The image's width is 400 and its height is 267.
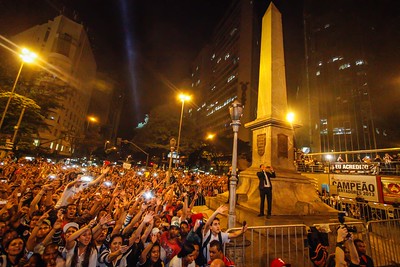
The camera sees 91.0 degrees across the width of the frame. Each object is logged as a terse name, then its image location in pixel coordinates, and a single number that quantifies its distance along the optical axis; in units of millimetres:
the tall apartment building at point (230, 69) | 60056
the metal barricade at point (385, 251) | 5491
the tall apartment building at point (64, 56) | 46206
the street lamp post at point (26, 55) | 12728
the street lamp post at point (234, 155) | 5428
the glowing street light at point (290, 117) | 9730
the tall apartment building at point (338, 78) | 49484
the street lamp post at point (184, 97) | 15328
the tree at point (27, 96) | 17500
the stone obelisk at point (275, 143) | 7758
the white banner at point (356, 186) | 11680
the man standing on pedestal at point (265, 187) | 6691
